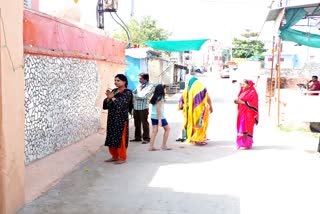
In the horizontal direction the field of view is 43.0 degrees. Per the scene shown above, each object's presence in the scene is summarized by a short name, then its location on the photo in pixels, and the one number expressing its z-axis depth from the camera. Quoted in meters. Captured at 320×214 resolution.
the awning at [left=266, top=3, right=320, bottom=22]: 9.37
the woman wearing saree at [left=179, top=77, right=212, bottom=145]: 8.16
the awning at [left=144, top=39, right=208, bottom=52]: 12.45
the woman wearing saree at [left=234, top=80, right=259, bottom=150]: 7.93
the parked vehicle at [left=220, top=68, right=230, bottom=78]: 57.11
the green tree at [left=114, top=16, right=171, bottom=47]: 34.88
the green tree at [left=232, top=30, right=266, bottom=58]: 57.91
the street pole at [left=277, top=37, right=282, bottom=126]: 10.69
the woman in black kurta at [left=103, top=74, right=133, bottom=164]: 6.17
